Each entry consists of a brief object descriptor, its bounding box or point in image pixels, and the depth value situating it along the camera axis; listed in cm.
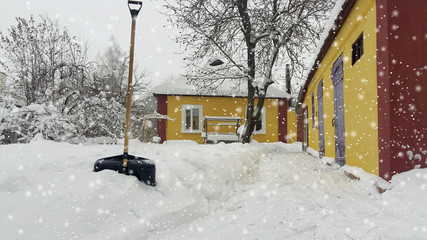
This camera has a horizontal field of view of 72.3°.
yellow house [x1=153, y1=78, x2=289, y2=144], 1578
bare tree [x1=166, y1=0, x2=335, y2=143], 1133
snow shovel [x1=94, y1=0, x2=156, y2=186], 328
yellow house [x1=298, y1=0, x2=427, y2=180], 372
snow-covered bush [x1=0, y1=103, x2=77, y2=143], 754
